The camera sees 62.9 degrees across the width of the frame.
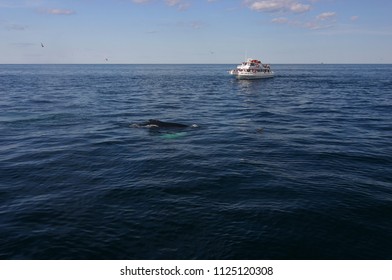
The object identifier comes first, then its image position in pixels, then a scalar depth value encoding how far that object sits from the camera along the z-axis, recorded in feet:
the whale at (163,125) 110.52
